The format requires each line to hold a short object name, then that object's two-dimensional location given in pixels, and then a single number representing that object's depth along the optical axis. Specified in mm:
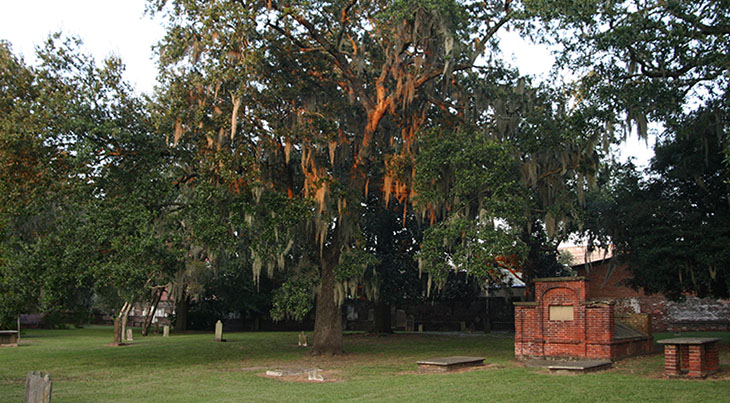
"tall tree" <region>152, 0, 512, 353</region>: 17312
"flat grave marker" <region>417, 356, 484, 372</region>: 15758
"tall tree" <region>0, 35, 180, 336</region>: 16297
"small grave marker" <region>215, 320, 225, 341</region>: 29453
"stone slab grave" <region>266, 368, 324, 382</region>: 14930
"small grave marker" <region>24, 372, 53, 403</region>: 7547
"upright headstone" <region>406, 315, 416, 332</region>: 42738
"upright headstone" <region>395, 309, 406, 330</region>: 44625
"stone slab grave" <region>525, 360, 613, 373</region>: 14711
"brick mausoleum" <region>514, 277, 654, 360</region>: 17203
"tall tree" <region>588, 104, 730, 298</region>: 18797
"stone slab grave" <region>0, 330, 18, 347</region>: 26686
